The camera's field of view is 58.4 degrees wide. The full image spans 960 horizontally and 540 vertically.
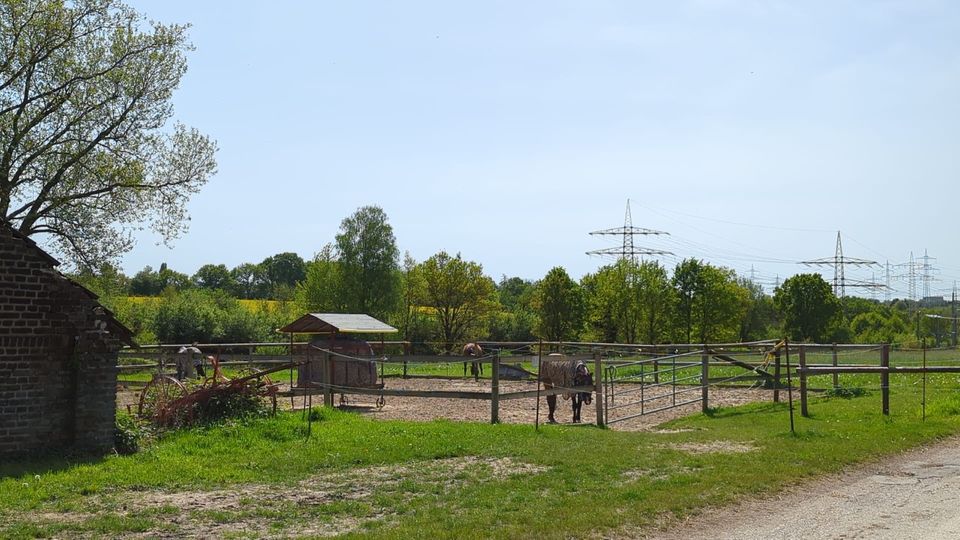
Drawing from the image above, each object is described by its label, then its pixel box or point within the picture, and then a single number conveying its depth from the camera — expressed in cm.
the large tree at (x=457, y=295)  7412
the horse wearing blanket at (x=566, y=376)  1856
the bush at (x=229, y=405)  1560
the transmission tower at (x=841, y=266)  9962
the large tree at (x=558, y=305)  7069
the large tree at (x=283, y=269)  16038
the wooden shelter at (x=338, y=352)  2215
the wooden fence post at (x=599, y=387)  1742
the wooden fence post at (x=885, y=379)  1750
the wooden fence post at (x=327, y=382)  1962
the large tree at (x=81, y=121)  2456
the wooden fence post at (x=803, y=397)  1742
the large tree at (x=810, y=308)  7525
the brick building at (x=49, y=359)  1241
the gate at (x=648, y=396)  1955
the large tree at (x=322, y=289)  7288
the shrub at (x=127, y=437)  1327
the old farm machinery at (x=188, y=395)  1546
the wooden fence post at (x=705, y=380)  2022
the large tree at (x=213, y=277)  14962
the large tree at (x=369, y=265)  7281
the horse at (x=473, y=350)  3375
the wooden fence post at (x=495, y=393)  1725
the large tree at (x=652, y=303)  6575
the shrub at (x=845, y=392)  2236
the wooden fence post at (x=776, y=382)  2113
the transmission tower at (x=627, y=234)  8244
